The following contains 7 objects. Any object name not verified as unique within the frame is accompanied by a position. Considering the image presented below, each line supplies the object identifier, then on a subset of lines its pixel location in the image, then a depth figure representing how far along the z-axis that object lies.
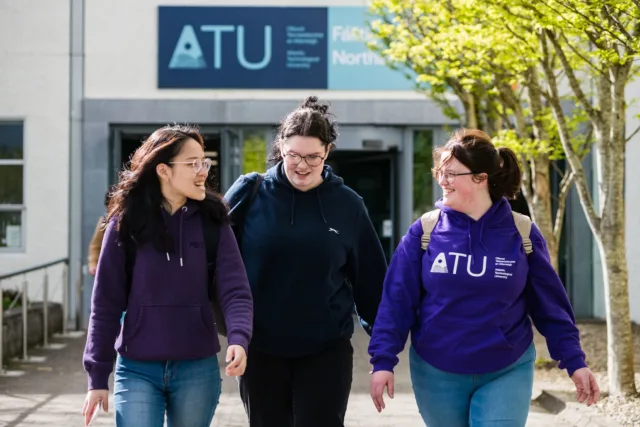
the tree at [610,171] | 8.87
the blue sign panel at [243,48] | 17.00
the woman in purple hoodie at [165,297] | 4.29
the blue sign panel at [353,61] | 17.16
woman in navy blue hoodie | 4.97
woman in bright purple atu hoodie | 4.44
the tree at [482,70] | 10.03
